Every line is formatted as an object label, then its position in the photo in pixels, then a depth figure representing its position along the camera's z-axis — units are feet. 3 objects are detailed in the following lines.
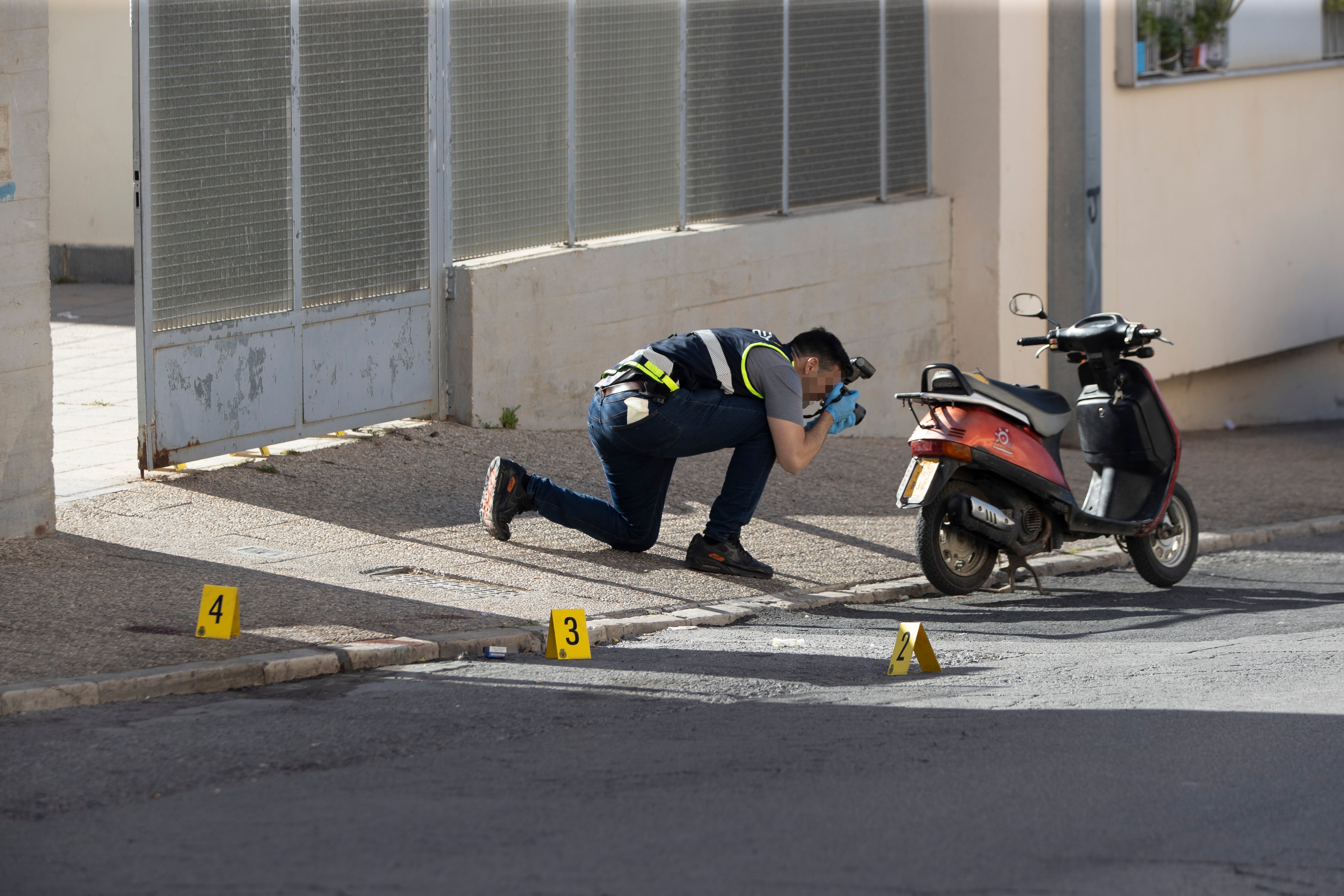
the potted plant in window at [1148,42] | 100.73
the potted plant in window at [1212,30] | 105.09
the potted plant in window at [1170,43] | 102.32
